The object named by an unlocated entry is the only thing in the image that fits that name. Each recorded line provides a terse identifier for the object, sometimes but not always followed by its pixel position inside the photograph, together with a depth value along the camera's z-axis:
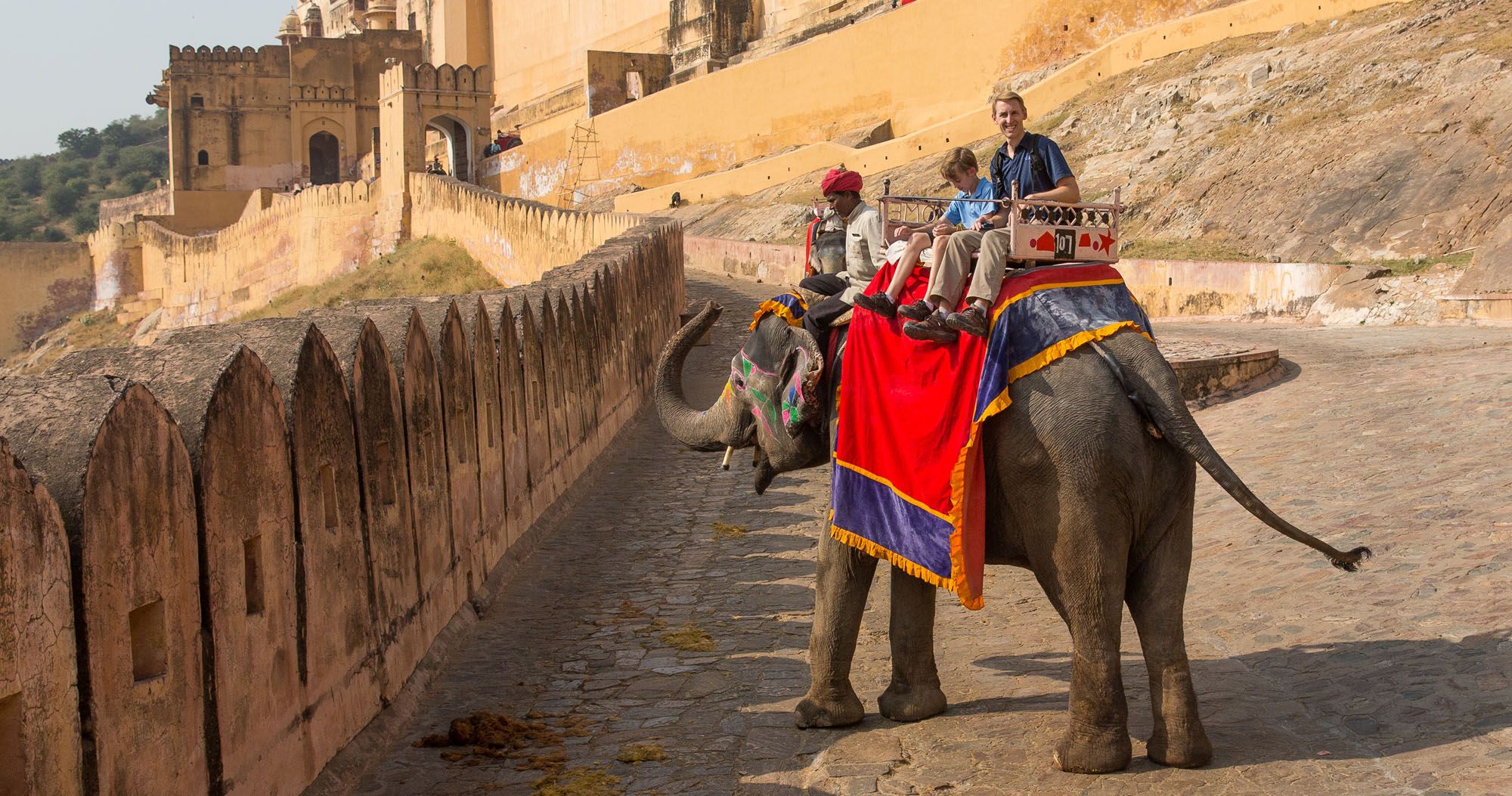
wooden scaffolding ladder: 47.09
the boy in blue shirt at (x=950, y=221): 6.04
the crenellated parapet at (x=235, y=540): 3.83
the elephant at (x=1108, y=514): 5.34
